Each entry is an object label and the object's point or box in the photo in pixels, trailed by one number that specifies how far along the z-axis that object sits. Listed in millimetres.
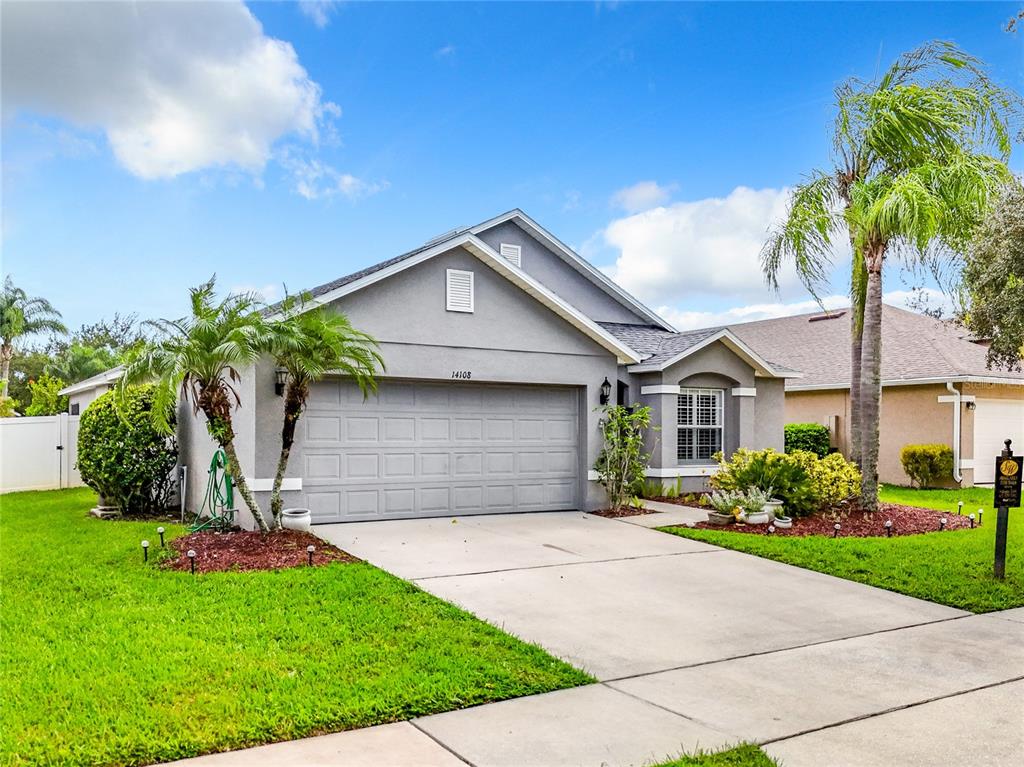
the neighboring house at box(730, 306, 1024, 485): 19656
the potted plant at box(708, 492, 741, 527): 12781
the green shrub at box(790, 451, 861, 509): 13617
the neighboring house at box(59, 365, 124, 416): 16170
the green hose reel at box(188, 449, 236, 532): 11367
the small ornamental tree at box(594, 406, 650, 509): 13977
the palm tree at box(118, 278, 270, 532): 9477
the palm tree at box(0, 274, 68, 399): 35594
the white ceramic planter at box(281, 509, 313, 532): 10703
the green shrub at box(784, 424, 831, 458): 20891
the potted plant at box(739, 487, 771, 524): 12625
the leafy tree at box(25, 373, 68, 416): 25031
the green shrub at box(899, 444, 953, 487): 19469
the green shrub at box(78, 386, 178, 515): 13484
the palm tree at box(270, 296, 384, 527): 9930
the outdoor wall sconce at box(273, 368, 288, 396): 11320
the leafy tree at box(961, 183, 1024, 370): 10055
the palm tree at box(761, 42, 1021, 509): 11930
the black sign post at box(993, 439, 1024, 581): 8814
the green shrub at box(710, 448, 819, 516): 13055
